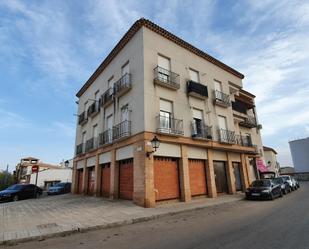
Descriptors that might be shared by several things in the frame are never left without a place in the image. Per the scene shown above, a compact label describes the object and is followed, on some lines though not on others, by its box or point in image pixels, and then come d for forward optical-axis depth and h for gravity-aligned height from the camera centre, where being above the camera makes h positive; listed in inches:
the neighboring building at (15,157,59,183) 1789.1 +157.3
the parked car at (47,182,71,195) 943.3 -15.6
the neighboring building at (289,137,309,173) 2236.7 +250.8
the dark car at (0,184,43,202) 726.5 -20.7
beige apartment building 485.1 +147.9
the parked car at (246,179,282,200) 557.3 -27.5
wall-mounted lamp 438.9 +79.2
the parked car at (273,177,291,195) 668.7 -20.7
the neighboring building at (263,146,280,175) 1559.5 +173.2
